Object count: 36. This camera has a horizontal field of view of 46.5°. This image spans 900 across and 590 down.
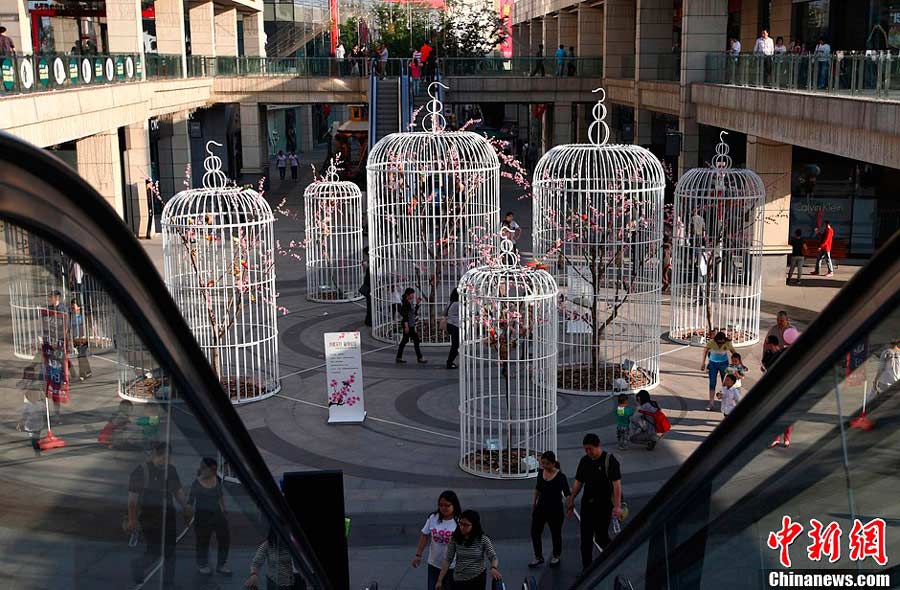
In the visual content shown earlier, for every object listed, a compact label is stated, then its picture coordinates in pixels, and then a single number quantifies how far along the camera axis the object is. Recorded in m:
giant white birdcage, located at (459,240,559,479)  12.20
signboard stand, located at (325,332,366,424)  13.86
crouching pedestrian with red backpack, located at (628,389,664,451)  12.66
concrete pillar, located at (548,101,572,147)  41.12
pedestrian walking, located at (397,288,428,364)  16.72
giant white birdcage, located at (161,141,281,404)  14.73
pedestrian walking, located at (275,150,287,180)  44.59
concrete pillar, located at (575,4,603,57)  42.78
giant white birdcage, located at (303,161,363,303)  21.97
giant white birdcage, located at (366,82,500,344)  17.78
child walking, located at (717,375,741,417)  12.98
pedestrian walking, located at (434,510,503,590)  7.88
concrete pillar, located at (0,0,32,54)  22.77
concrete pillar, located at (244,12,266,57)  52.03
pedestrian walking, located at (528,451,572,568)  9.32
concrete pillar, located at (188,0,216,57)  41.31
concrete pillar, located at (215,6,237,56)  47.19
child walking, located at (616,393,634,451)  12.66
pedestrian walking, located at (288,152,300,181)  44.22
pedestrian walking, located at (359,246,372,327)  19.20
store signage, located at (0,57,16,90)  17.36
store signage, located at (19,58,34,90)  18.22
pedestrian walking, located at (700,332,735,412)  14.12
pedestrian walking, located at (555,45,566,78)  38.94
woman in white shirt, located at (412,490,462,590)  8.44
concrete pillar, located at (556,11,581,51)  49.06
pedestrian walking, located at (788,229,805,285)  22.86
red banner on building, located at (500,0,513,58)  67.01
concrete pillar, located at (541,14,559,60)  53.03
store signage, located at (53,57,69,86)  20.32
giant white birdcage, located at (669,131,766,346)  17.95
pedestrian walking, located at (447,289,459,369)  16.31
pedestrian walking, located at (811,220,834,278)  23.27
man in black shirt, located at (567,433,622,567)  9.13
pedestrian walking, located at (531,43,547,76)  38.50
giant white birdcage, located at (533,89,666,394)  15.52
